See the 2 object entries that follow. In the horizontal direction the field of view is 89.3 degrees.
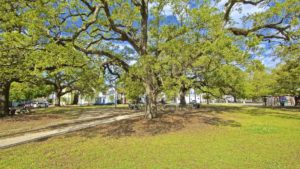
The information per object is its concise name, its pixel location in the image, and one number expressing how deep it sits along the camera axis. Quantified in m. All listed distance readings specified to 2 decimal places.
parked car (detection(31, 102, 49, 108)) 38.75
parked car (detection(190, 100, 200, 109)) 20.47
